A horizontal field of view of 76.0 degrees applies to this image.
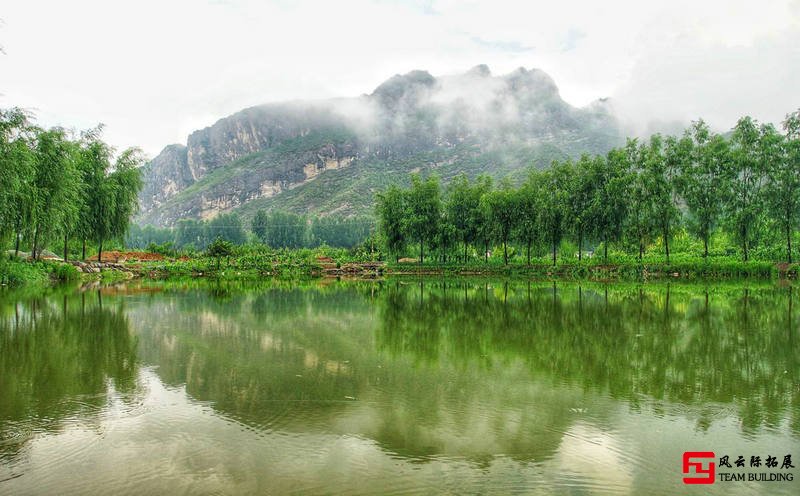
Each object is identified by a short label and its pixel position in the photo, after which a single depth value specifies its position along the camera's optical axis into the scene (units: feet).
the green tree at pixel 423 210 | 161.99
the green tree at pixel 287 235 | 354.33
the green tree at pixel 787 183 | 119.24
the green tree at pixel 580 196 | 141.28
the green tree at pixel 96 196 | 135.95
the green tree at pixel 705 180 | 129.08
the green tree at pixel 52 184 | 102.53
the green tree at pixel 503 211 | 150.30
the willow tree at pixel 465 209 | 159.33
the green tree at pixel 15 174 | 73.36
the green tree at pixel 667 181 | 131.54
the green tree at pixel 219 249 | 184.85
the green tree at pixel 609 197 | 136.05
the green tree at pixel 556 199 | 143.23
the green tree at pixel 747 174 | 122.93
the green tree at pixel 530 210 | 147.95
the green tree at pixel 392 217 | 165.58
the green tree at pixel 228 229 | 380.23
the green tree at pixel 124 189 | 142.51
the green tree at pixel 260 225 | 355.77
